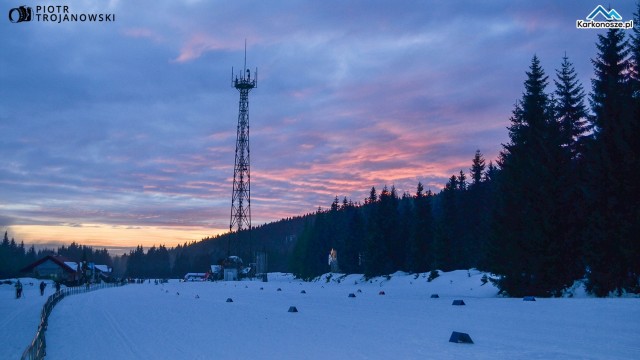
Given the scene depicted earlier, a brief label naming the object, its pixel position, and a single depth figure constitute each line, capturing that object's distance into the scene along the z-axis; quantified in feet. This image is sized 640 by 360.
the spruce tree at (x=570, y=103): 145.89
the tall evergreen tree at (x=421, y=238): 226.79
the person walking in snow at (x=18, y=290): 156.09
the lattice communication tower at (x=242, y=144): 302.86
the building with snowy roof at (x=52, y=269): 333.83
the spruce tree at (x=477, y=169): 273.70
